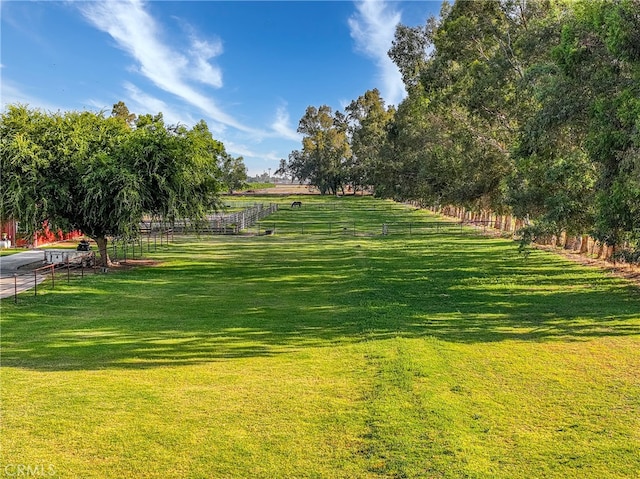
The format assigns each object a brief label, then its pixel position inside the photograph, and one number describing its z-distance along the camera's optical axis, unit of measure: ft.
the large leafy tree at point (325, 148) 412.98
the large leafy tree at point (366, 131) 293.02
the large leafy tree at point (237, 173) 443.41
